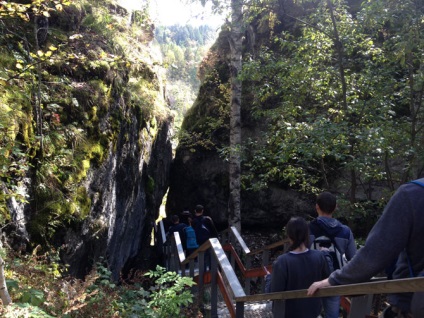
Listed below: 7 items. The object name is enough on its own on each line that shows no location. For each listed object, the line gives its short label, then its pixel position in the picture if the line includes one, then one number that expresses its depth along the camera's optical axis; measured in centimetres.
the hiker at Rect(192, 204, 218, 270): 916
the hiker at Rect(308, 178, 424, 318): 167
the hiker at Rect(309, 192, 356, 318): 354
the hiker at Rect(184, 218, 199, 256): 891
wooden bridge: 167
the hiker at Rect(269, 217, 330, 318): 313
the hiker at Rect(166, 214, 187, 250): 920
